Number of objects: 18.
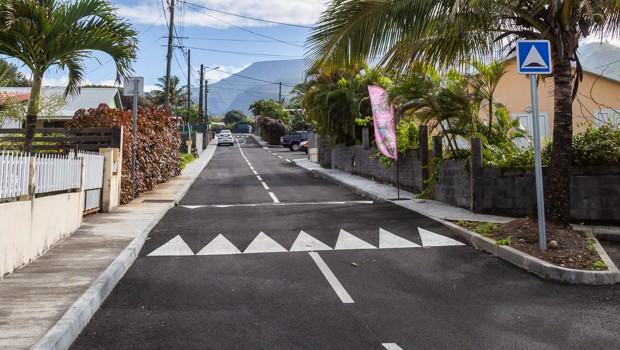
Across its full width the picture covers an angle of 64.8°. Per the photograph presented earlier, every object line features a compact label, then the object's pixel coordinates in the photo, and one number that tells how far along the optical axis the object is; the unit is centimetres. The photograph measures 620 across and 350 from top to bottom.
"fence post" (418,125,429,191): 1443
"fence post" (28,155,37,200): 666
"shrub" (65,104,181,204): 1341
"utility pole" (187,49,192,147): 4644
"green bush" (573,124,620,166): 971
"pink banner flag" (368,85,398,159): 1541
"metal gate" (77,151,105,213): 1013
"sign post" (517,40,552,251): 709
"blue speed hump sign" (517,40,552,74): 712
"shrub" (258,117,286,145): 6475
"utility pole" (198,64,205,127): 5341
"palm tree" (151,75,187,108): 7794
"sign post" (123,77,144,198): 1321
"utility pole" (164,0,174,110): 2792
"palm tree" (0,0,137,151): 837
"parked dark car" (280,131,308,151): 5278
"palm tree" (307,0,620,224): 768
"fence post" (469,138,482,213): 1091
